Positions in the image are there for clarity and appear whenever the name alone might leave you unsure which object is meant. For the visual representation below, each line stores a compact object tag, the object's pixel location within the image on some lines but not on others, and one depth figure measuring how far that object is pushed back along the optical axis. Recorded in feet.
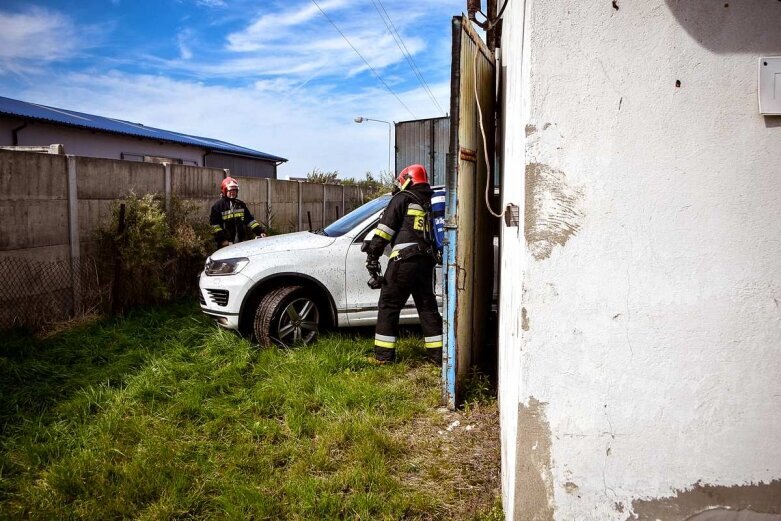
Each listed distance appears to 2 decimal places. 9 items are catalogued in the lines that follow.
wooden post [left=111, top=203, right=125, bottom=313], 21.29
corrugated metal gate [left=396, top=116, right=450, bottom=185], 38.45
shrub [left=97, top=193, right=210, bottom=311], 21.59
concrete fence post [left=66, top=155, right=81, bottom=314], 20.80
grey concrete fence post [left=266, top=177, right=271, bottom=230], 36.26
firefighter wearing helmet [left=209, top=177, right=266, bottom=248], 25.54
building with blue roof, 47.09
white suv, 16.60
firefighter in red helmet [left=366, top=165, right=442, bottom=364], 15.23
